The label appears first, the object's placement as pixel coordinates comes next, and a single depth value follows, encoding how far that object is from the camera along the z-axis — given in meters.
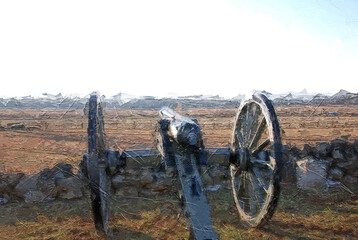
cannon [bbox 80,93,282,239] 3.10
